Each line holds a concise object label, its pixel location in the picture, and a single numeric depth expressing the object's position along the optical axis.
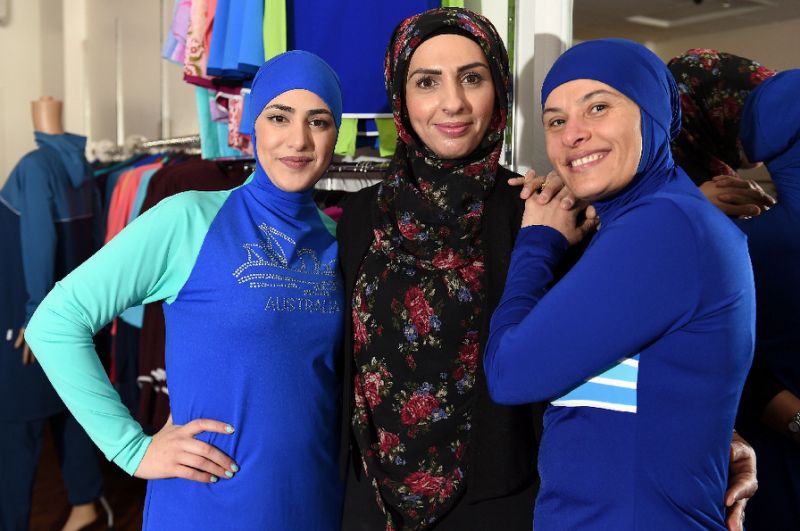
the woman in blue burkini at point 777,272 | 1.44
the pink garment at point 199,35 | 2.57
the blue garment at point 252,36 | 2.29
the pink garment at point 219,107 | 2.62
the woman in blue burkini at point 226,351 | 1.32
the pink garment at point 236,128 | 2.52
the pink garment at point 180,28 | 2.73
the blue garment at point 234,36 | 2.37
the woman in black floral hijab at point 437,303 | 1.30
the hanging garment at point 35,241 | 2.98
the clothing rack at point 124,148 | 3.77
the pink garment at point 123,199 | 3.21
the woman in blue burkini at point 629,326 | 0.92
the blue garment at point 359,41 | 2.17
